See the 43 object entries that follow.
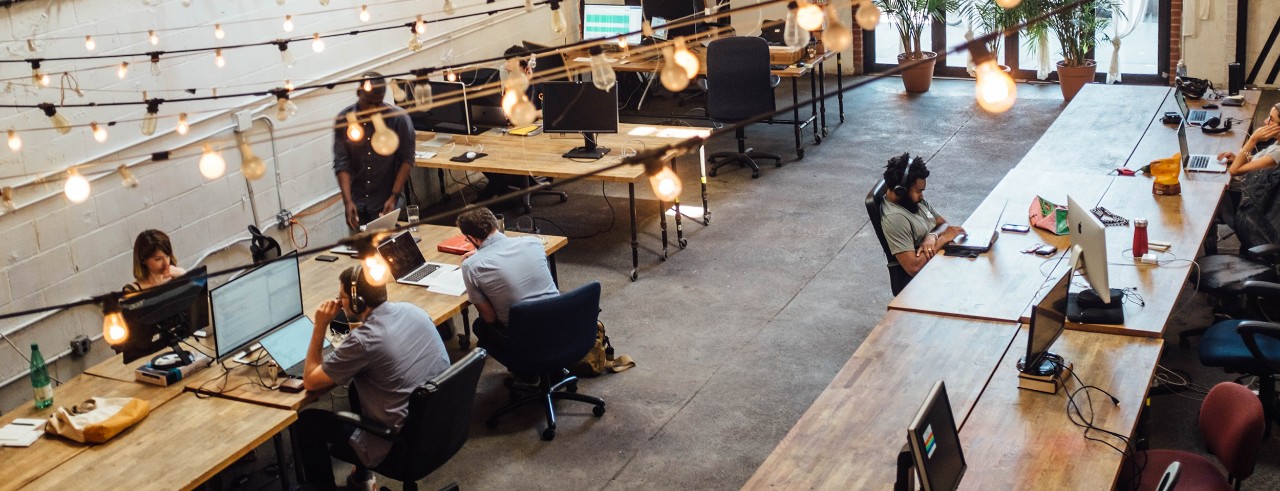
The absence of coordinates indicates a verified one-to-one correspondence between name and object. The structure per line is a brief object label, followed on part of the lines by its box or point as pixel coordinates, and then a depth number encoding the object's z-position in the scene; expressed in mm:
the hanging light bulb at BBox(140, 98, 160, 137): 4688
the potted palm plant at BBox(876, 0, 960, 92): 12031
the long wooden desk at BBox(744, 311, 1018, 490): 3969
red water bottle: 5660
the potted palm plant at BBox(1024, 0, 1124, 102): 11266
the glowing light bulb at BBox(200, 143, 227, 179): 3686
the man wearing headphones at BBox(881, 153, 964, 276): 6012
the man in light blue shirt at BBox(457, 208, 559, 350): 5719
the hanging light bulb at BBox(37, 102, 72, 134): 5098
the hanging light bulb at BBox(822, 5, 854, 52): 3180
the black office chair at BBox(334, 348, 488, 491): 4715
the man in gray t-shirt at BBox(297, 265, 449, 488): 4797
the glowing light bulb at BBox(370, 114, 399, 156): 3543
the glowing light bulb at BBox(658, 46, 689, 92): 3416
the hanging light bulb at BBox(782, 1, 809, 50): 3479
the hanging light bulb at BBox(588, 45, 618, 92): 3705
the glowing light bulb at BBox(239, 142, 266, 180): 3118
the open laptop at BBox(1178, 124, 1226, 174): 7039
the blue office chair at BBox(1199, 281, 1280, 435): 5129
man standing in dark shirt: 7652
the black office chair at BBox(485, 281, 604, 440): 5512
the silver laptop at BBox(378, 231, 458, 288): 6207
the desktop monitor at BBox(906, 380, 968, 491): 3387
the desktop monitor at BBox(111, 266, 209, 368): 5082
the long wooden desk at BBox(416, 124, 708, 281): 7797
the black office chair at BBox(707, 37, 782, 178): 9469
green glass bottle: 4891
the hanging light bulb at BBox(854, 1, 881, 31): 3471
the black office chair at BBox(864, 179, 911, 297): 6117
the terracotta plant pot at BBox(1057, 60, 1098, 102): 11375
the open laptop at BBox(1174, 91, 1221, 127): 8125
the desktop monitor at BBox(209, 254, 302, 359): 5148
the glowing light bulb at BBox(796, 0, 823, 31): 3591
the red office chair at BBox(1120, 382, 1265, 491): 4027
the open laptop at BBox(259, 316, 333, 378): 5156
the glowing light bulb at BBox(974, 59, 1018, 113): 3424
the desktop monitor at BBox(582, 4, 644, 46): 11117
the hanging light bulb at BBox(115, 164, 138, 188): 3596
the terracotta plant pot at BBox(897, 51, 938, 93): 12070
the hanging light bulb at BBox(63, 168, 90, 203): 4012
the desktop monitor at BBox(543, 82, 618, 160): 8164
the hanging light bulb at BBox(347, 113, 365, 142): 4289
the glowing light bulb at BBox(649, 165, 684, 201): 4566
